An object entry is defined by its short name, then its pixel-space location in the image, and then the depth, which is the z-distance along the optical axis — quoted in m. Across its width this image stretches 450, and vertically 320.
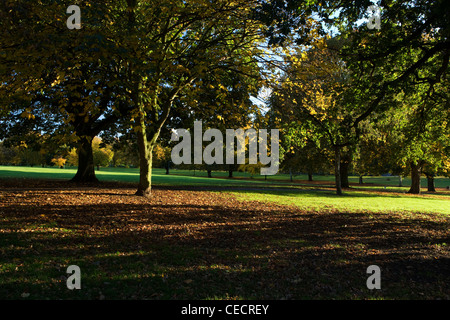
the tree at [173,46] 8.47
